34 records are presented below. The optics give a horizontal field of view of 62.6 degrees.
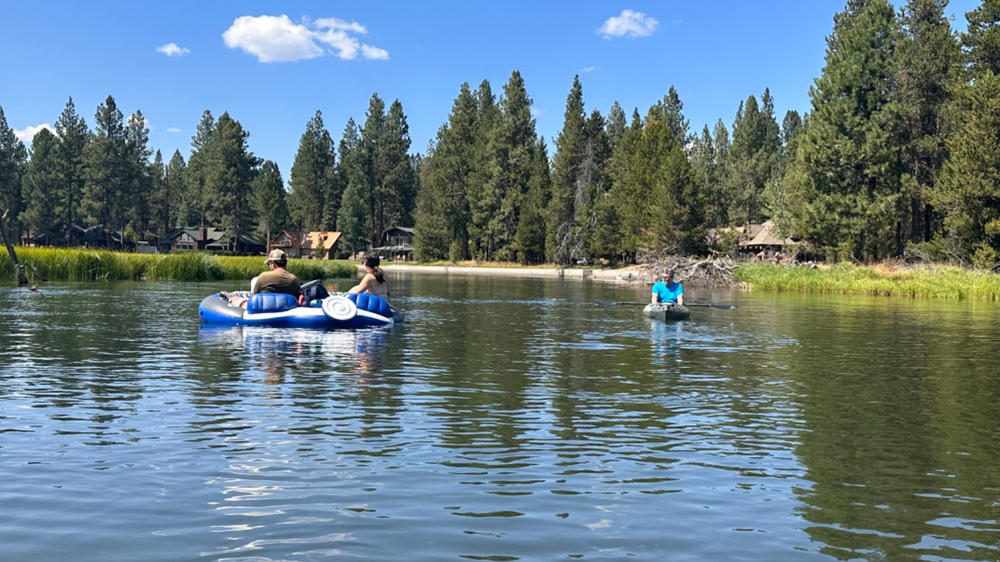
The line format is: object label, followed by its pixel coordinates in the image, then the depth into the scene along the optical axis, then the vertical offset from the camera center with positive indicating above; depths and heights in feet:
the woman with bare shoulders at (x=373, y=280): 77.25 -0.68
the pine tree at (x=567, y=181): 347.97 +39.63
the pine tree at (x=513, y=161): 368.48 +50.64
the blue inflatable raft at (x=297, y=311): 71.05 -3.38
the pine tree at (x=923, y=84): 218.59 +50.79
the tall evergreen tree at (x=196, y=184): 480.23 +52.17
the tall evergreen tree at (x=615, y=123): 418.53 +78.13
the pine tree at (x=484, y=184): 372.38 +40.78
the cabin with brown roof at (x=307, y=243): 444.14 +16.69
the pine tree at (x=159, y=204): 511.81 +43.79
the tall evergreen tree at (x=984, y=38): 199.72 +58.42
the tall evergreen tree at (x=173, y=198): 526.98 +48.46
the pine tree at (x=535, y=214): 355.56 +25.48
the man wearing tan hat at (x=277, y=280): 71.82 -0.61
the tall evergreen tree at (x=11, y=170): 444.55 +56.57
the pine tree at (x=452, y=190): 393.29 +39.87
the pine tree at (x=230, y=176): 423.64 +50.52
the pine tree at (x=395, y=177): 456.45 +54.62
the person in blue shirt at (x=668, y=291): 93.76 -2.07
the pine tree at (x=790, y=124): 489.67 +88.98
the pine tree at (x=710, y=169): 351.71 +50.83
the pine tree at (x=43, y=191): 419.54 +42.15
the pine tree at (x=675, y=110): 415.23 +83.23
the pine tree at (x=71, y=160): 417.69 +57.38
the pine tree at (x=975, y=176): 180.04 +21.70
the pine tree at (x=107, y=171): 404.77 +50.17
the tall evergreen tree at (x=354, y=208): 443.32 +35.36
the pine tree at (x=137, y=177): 414.00 +50.03
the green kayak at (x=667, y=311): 88.07 -4.11
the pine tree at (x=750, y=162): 396.37 +54.16
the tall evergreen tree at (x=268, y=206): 426.51 +35.22
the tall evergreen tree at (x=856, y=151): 216.74 +32.41
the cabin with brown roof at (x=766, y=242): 301.63 +11.64
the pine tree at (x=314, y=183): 475.72 +52.26
